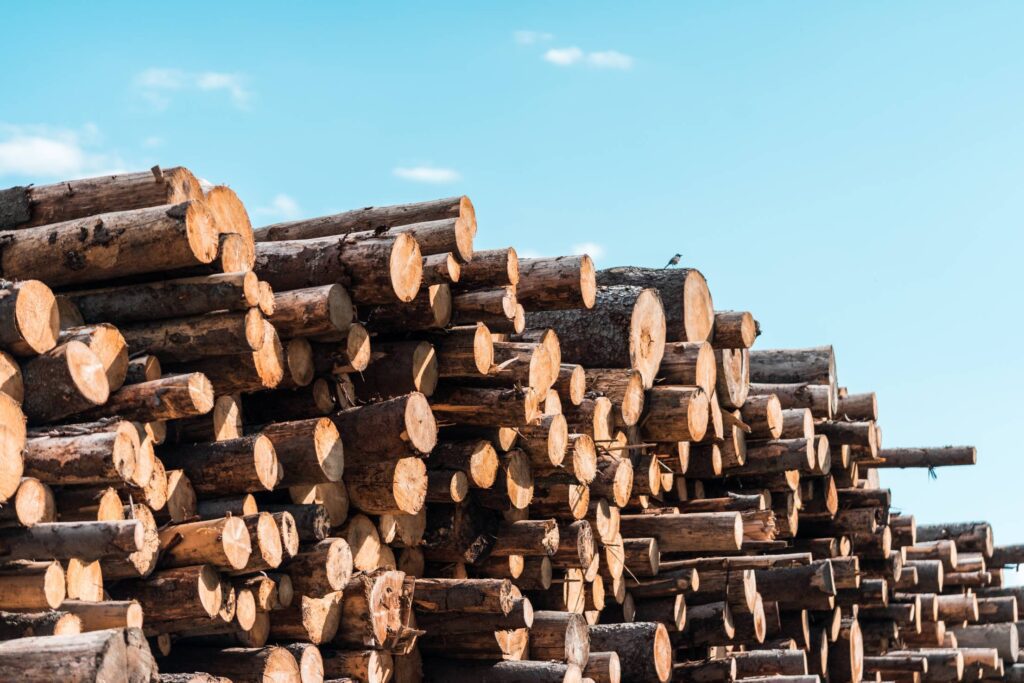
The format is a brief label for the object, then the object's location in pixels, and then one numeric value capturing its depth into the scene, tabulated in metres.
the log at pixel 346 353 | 13.69
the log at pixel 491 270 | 14.85
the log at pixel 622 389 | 17.44
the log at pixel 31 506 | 10.66
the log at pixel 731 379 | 20.31
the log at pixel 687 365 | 18.97
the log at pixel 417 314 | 14.37
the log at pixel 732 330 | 20.23
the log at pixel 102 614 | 10.80
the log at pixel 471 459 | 14.84
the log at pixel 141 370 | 12.23
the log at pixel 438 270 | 14.20
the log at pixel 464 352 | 14.54
